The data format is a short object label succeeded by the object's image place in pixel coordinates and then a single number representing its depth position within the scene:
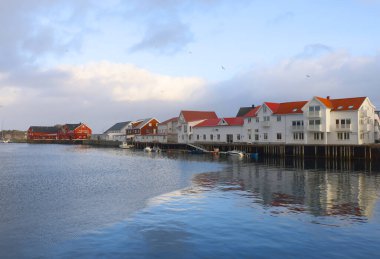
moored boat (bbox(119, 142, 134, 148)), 123.67
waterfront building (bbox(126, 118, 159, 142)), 128.75
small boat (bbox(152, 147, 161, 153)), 98.13
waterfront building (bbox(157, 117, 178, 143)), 111.22
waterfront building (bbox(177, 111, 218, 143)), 98.81
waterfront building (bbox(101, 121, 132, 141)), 151.98
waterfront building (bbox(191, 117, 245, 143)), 84.44
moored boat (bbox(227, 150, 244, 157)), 71.34
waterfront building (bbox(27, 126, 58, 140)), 190.62
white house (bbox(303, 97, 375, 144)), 63.72
